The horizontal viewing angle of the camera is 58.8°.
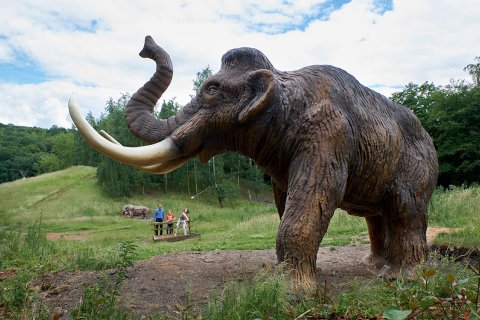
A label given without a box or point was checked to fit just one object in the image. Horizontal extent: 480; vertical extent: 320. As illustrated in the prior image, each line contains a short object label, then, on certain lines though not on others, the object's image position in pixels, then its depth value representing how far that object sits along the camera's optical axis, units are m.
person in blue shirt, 13.66
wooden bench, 11.31
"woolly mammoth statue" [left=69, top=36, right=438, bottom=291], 3.21
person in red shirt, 13.14
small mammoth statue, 20.29
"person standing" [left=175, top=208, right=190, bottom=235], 12.36
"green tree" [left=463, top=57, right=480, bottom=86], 29.43
